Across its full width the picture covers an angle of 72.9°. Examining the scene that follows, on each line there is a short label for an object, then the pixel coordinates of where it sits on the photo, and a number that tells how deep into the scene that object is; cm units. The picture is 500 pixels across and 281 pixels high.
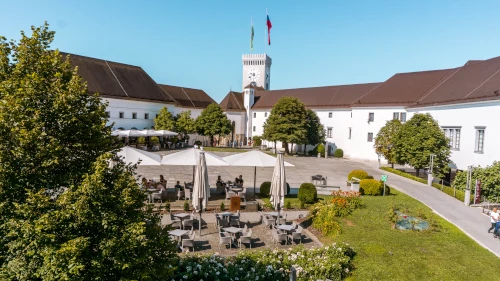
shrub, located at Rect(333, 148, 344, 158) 5058
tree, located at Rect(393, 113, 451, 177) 2925
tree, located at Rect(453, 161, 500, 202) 2100
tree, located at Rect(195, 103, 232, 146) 5262
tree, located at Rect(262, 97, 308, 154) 4900
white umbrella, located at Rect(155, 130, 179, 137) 4197
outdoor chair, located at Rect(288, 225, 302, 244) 1238
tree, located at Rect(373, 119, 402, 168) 3609
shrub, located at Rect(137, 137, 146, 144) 4184
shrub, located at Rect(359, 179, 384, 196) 2070
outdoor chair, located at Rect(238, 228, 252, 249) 1175
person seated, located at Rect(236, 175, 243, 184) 1944
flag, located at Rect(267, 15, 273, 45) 8086
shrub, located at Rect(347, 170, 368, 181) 2397
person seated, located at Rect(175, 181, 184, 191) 1797
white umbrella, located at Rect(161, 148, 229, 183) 1608
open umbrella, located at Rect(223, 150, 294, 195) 1703
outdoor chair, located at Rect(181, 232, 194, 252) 1101
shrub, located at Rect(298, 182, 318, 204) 1769
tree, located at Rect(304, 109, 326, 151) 5266
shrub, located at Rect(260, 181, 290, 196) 1919
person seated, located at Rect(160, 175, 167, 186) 1809
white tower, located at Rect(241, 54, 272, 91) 7919
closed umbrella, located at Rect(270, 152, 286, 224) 1458
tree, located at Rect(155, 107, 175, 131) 4900
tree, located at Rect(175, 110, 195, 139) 5147
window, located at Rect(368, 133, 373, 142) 4688
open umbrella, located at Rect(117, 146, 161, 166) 1518
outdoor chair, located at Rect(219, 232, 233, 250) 1155
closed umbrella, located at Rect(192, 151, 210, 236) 1345
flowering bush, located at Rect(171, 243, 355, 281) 890
